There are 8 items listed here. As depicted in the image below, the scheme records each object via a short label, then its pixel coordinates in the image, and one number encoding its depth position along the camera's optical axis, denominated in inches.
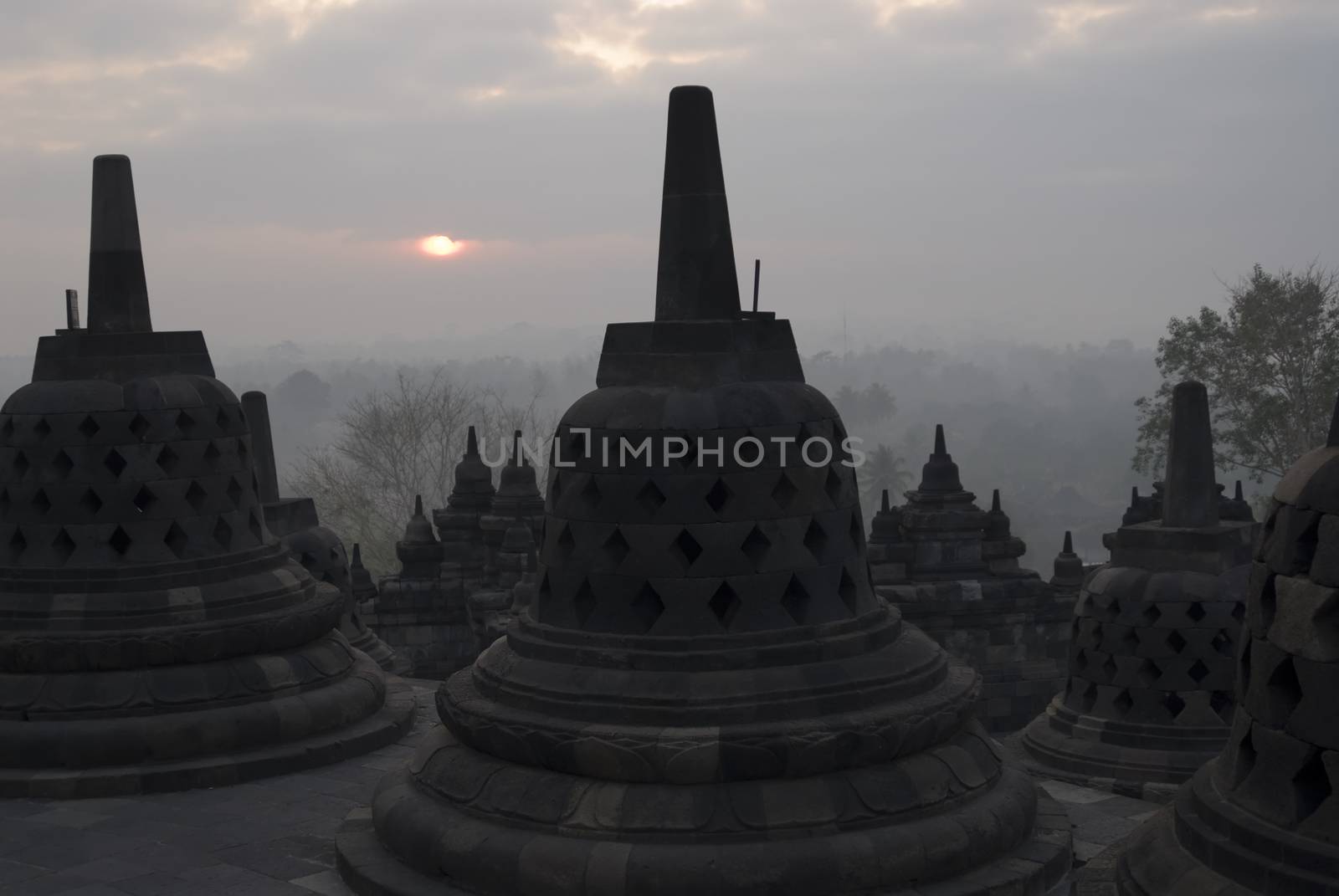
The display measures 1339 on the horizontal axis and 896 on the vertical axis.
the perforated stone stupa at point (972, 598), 881.5
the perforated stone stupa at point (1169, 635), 486.3
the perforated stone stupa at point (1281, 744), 179.0
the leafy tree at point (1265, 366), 1475.1
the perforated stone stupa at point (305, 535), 631.8
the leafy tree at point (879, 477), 3316.9
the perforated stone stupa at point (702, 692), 262.2
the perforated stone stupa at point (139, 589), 391.2
